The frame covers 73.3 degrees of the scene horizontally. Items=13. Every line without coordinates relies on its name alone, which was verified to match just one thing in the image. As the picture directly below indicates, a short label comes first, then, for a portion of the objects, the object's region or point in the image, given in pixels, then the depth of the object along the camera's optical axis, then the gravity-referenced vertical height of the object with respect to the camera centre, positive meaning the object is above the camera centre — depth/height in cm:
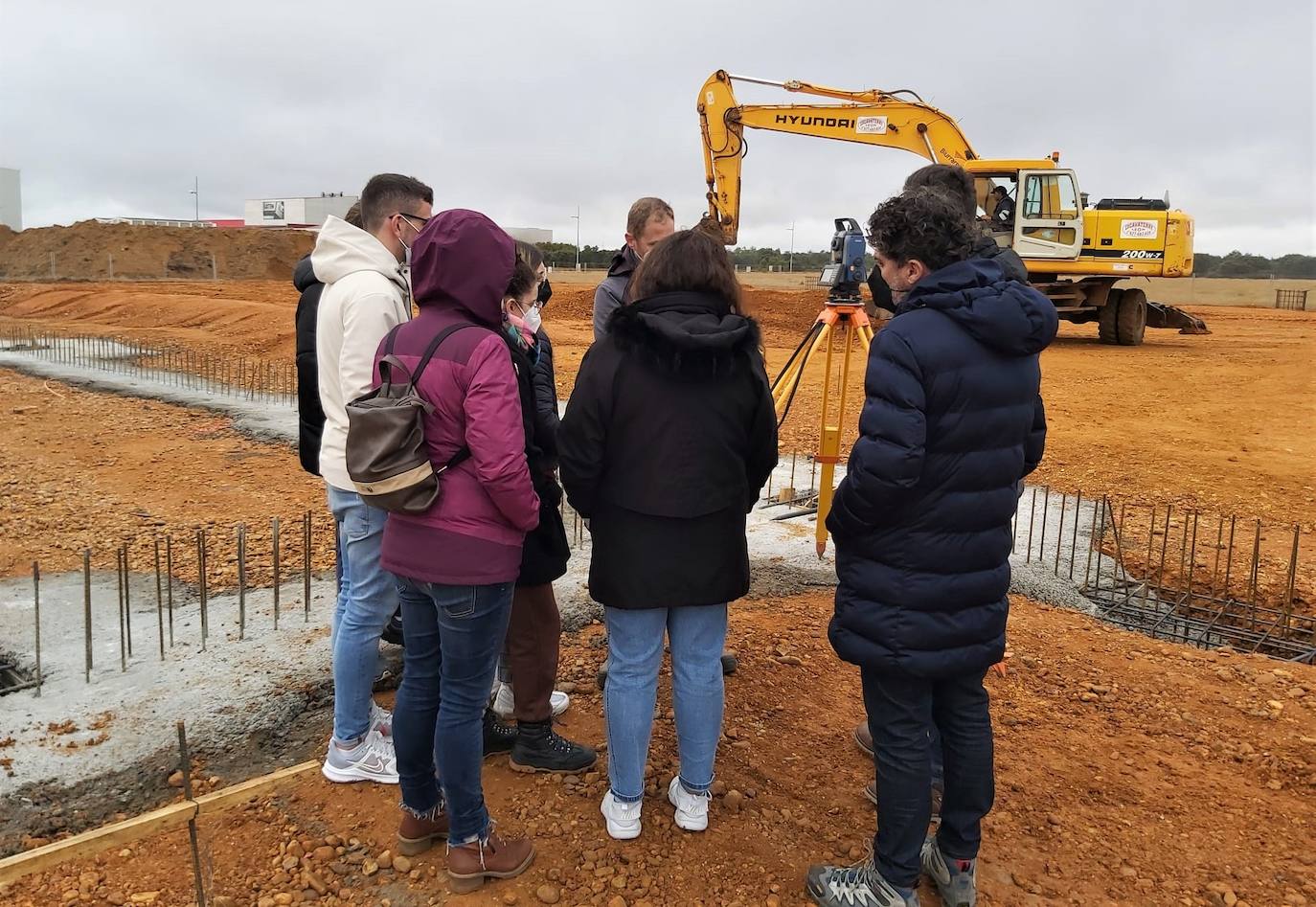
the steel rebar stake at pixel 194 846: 210 -128
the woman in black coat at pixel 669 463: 230 -35
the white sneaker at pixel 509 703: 324 -139
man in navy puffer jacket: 206 -41
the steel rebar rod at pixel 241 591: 379 -120
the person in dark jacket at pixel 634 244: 353 +33
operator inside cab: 1500 +224
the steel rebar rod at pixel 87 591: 341 -110
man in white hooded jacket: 253 -20
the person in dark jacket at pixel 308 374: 295 -20
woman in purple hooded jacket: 214 -51
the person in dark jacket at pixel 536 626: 275 -98
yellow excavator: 1251 +225
